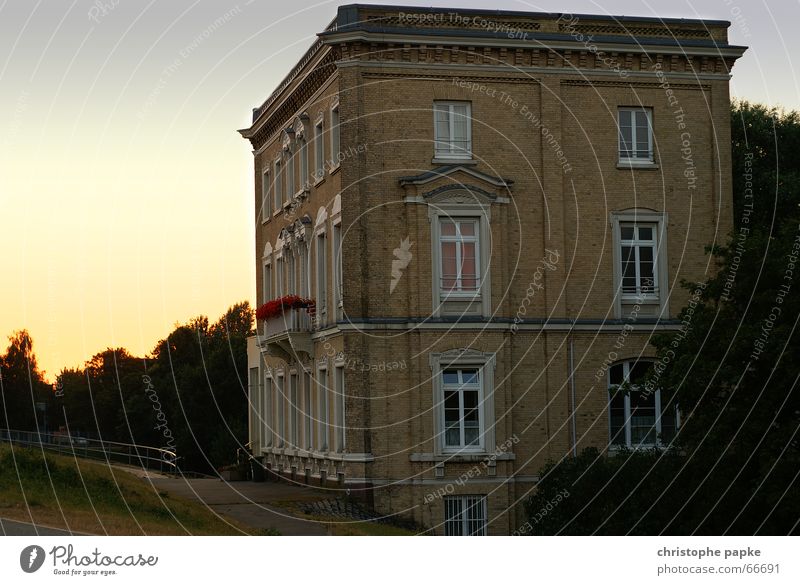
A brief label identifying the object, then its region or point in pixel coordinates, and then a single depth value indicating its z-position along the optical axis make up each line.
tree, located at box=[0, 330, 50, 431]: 92.19
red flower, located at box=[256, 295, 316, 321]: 46.84
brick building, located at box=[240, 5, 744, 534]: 41.50
